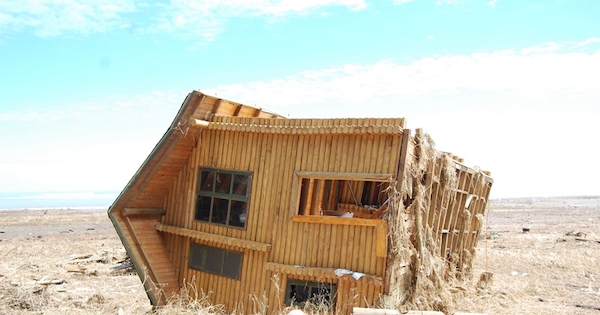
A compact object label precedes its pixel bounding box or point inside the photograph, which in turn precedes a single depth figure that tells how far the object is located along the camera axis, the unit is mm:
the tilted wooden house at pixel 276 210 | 9164
